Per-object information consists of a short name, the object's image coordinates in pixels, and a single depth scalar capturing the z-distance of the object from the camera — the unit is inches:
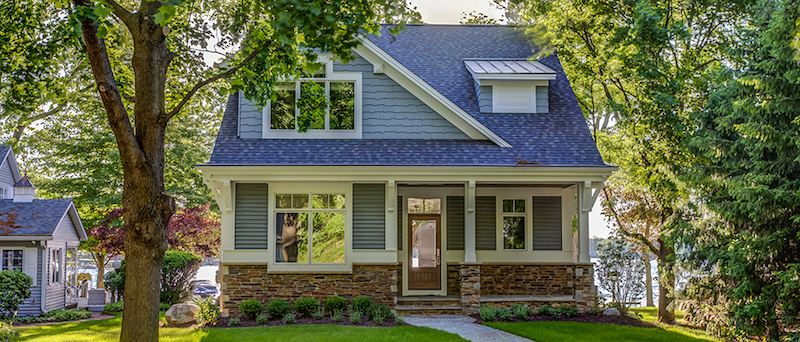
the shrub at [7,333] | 372.2
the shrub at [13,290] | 607.8
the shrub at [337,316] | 446.3
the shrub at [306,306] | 458.6
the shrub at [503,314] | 464.4
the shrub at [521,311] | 468.8
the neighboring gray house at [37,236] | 681.6
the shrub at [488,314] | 461.1
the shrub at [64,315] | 628.6
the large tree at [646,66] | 523.8
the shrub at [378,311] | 451.2
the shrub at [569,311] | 480.4
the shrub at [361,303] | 460.7
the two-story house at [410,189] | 481.4
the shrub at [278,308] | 455.2
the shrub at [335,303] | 461.7
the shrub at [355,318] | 438.9
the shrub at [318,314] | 455.2
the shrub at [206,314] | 441.1
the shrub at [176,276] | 669.9
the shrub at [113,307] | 677.3
